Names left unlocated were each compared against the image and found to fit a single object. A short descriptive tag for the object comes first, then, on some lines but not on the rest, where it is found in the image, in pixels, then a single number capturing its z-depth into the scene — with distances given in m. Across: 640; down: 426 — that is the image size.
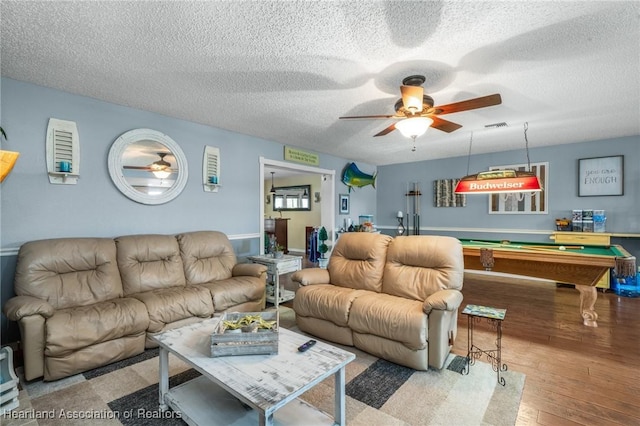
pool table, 2.96
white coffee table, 1.41
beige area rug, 1.84
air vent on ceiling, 4.04
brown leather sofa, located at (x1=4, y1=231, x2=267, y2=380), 2.20
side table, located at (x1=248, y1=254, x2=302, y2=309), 3.92
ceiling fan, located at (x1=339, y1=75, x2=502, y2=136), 2.26
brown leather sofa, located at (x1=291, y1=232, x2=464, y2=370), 2.34
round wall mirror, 3.31
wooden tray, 1.70
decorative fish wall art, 6.36
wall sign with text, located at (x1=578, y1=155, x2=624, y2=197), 4.80
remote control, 1.77
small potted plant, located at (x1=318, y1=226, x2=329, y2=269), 5.55
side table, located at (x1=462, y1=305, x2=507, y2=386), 2.28
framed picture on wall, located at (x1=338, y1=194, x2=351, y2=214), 6.34
